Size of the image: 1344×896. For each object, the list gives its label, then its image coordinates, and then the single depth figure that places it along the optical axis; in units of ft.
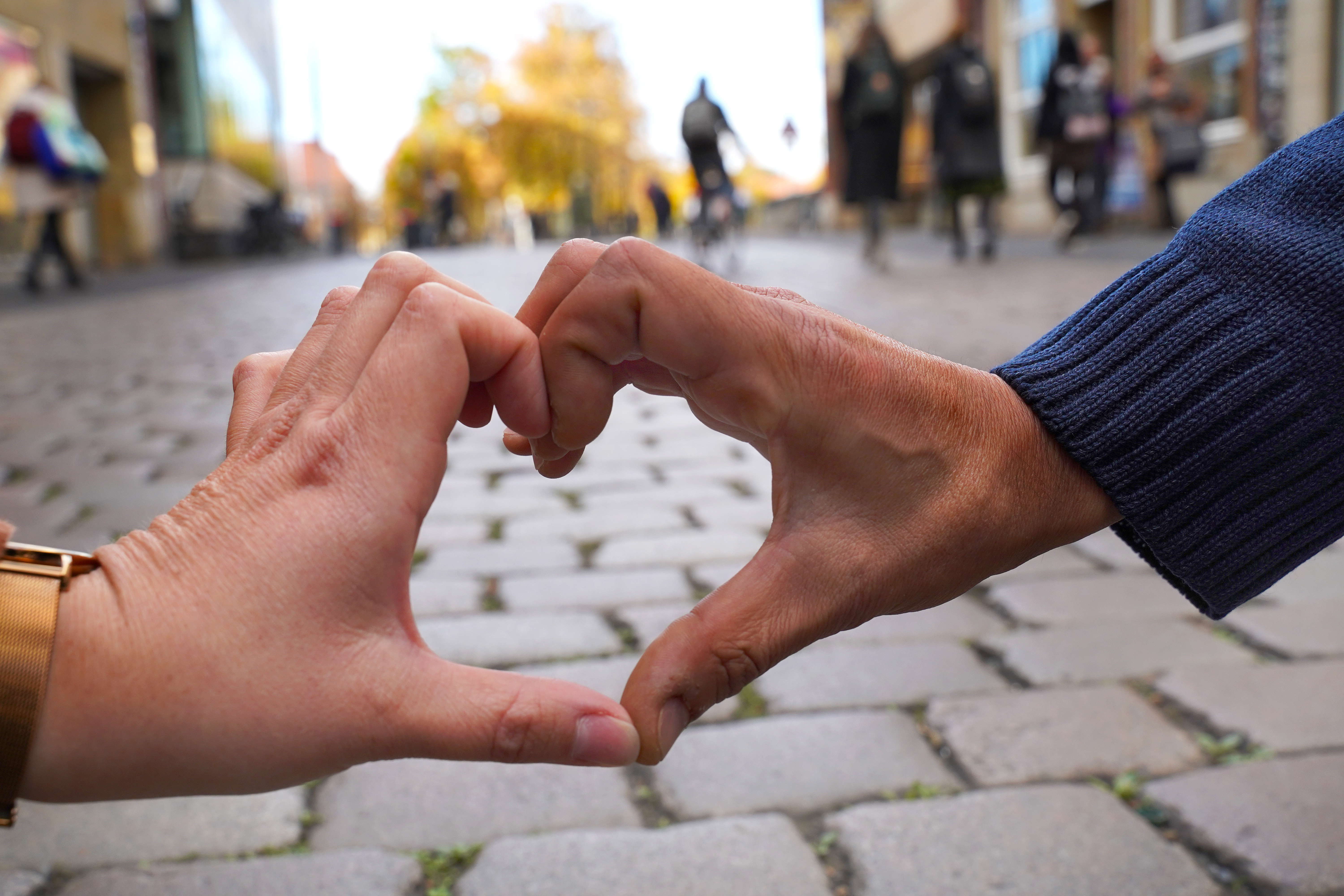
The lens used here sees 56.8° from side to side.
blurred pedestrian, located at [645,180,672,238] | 108.99
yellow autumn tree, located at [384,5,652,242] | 156.56
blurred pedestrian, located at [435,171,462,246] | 106.11
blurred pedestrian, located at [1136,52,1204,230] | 44.96
